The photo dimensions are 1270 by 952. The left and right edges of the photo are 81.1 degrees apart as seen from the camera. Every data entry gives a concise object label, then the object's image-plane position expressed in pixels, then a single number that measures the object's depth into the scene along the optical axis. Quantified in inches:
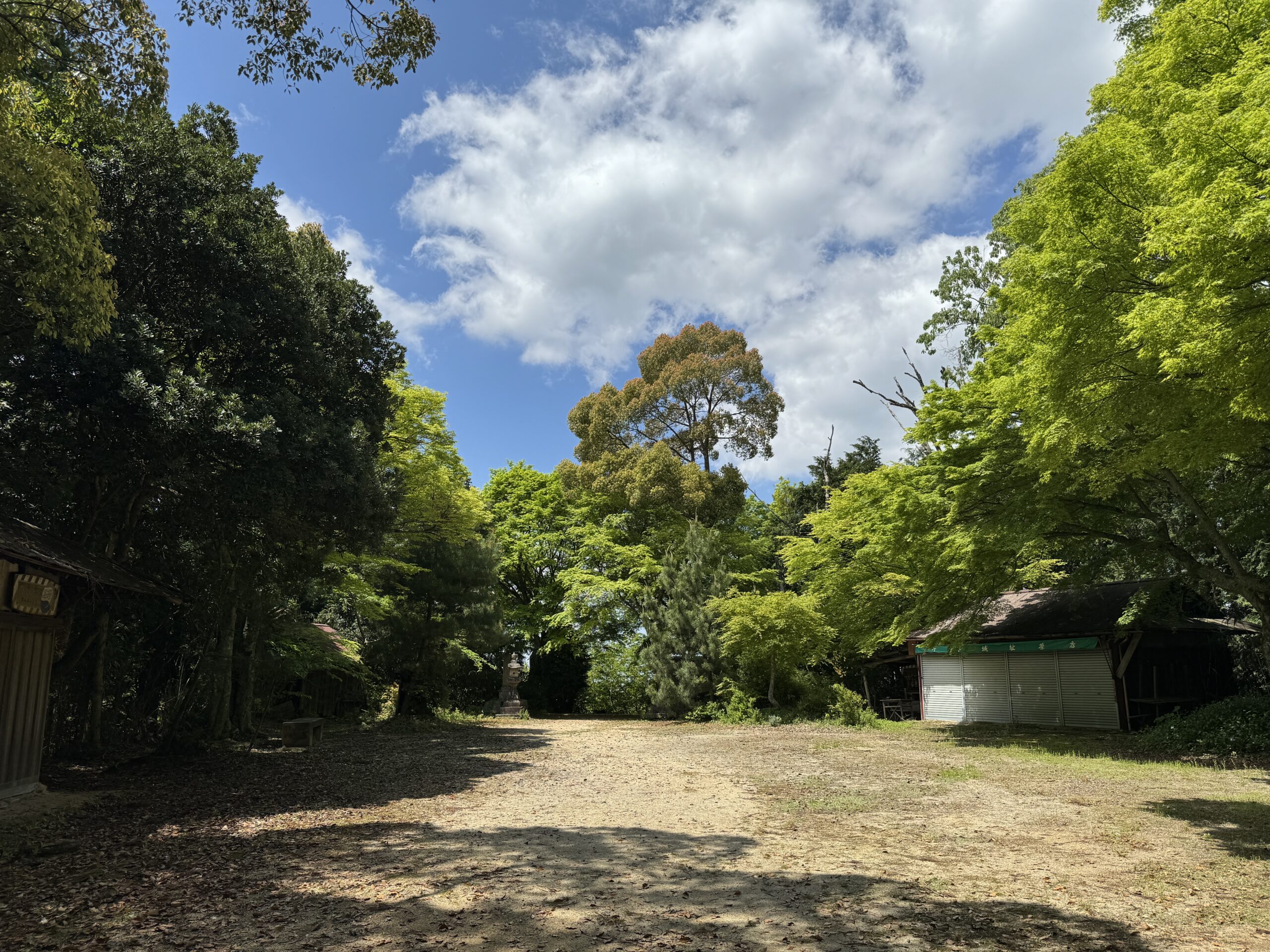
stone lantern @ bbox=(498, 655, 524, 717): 1058.1
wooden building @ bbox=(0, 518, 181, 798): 318.7
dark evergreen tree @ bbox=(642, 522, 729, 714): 904.3
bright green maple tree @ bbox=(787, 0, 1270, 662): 210.2
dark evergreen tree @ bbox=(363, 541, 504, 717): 796.6
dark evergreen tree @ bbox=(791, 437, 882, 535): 1359.5
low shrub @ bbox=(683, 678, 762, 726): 856.3
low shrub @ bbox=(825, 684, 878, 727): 822.5
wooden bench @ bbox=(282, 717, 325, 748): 570.6
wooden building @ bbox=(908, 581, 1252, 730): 704.4
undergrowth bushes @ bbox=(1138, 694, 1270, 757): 511.8
